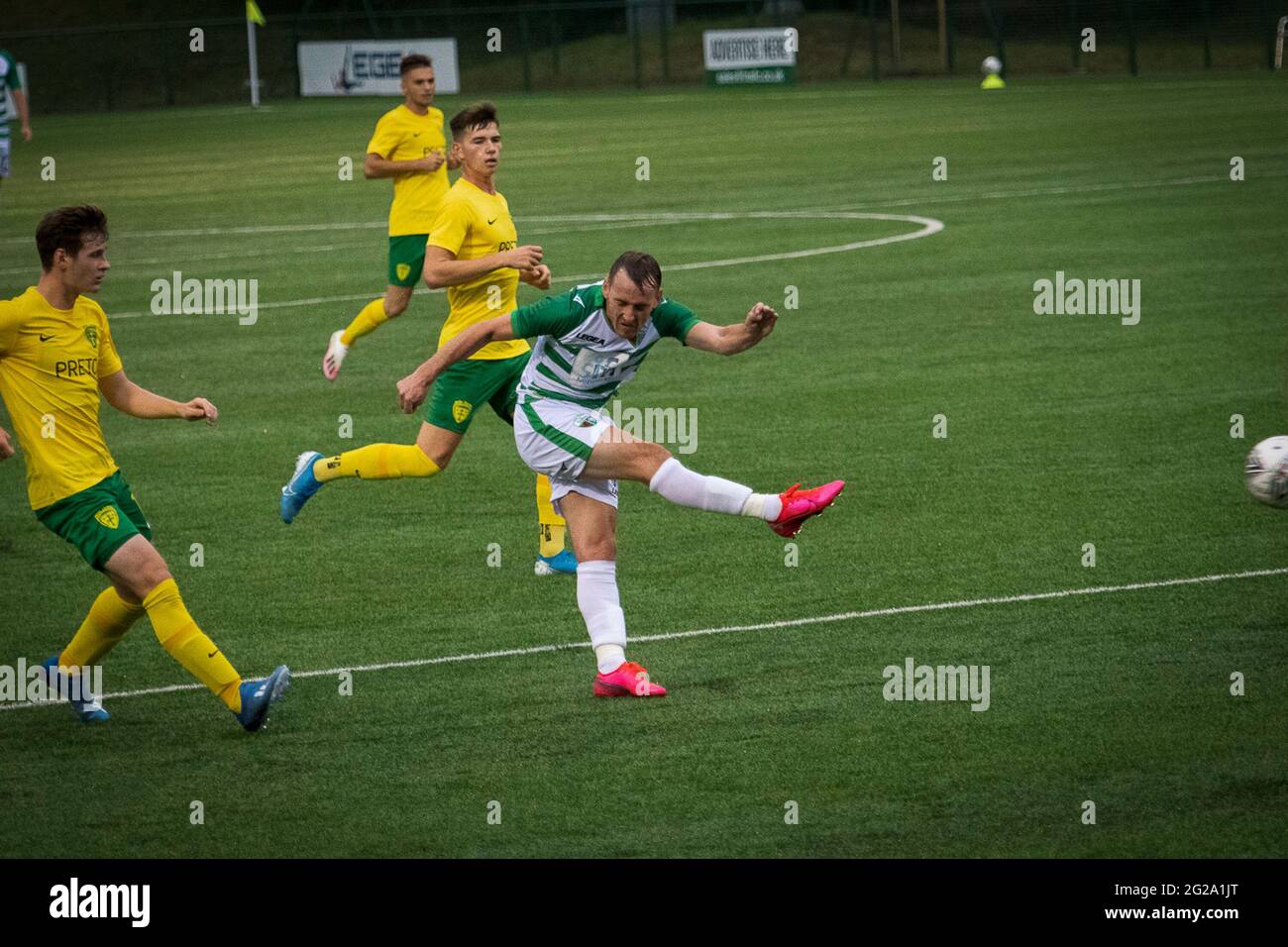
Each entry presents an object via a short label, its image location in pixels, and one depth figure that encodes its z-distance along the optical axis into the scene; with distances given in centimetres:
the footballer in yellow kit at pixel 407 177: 1502
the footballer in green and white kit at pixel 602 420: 805
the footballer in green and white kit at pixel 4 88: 2927
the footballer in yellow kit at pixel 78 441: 756
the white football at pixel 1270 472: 835
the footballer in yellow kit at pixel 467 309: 1056
